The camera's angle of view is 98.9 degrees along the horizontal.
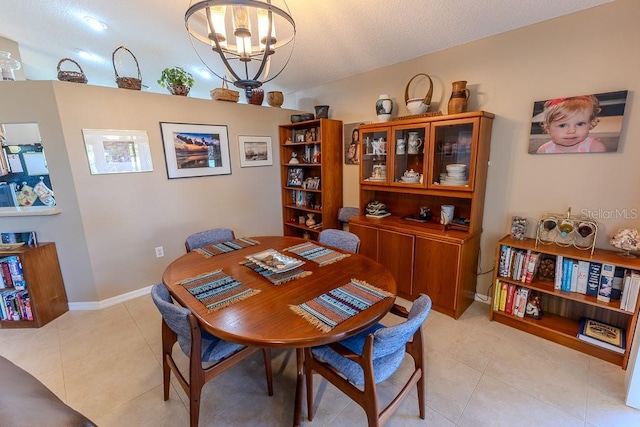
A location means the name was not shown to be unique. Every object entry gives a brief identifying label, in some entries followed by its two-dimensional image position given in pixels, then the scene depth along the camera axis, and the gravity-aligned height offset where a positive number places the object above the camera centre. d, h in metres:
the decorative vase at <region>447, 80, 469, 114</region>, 2.24 +0.49
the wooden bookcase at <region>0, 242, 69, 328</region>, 2.33 -0.99
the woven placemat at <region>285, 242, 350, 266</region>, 1.87 -0.65
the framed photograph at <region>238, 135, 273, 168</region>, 3.44 +0.16
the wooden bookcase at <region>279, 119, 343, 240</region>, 3.39 -0.18
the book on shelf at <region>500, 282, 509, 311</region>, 2.28 -1.13
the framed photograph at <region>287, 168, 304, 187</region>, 3.80 -0.20
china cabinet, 2.28 -0.41
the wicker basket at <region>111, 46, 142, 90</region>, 2.58 +0.79
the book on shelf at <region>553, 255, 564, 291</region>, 2.01 -0.87
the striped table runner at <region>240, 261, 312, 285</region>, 1.58 -0.66
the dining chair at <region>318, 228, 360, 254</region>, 2.13 -0.63
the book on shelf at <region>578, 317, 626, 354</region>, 1.85 -1.26
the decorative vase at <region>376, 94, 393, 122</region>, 2.74 +0.52
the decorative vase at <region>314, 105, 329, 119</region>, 3.39 +0.62
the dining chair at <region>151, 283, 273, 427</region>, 1.22 -0.92
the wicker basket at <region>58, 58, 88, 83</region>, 2.31 +0.78
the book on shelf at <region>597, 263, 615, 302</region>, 1.85 -0.87
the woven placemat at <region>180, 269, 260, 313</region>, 1.37 -0.67
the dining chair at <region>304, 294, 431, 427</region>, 1.10 -0.93
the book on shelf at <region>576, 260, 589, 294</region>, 1.94 -0.86
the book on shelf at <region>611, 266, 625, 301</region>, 1.83 -0.86
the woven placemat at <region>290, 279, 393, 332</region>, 1.21 -0.68
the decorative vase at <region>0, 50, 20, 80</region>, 2.33 +0.89
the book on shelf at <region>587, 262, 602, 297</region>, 1.90 -0.86
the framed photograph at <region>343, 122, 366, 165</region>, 3.37 +0.22
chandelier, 1.08 +0.61
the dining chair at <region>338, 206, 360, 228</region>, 3.40 -0.64
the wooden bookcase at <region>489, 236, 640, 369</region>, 1.82 -1.20
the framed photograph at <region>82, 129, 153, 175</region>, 2.49 +0.16
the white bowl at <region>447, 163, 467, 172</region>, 2.33 -0.08
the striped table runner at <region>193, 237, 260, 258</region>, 2.06 -0.64
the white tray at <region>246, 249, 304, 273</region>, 1.67 -0.62
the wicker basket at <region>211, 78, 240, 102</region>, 3.16 +0.80
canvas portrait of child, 1.84 +0.22
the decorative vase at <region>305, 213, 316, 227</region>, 3.75 -0.79
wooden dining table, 1.13 -0.68
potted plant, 2.86 +0.88
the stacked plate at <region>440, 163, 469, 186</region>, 2.33 -0.16
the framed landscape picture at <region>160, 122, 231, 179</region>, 2.90 +0.18
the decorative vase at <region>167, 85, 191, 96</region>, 2.89 +0.80
